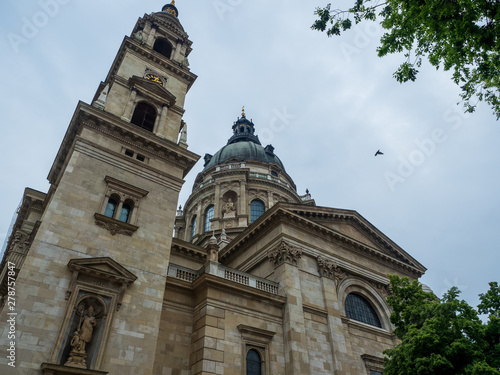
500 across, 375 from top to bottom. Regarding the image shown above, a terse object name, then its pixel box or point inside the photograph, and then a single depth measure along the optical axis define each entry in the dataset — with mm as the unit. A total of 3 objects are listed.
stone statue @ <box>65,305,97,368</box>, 12797
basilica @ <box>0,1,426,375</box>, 13719
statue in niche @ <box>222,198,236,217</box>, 41406
